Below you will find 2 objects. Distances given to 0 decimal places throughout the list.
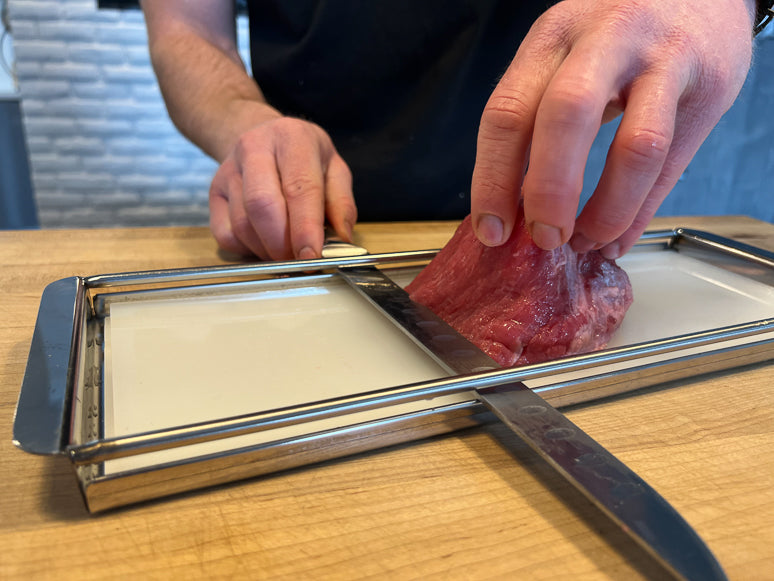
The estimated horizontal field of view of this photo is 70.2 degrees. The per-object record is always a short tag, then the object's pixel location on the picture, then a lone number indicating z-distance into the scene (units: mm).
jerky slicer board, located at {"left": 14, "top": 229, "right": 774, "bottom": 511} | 161
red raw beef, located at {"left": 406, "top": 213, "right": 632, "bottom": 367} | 268
